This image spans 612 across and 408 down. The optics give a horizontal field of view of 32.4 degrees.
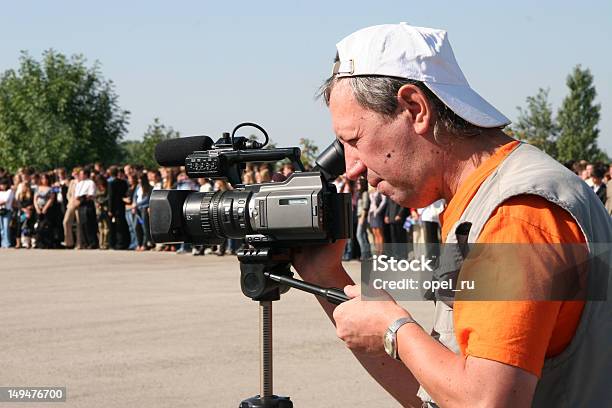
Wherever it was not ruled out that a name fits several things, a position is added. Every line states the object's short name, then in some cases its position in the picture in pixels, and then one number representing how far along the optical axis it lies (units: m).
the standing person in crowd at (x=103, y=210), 24.70
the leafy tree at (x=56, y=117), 71.31
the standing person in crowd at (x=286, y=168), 16.74
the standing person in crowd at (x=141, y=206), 22.91
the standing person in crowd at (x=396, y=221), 18.45
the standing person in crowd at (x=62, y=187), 26.34
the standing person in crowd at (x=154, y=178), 23.07
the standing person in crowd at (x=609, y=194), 14.54
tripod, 2.95
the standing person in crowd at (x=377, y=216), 18.98
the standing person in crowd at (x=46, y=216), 26.00
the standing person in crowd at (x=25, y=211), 26.66
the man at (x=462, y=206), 2.06
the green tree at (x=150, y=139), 68.62
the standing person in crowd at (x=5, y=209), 26.95
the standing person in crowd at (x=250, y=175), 19.11
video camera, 2.76
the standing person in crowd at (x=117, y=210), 24.31
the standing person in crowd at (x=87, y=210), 25.00
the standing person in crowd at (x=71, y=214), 25.42
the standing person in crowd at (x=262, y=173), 17.53
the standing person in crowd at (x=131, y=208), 23.75
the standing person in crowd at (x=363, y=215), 19.50
